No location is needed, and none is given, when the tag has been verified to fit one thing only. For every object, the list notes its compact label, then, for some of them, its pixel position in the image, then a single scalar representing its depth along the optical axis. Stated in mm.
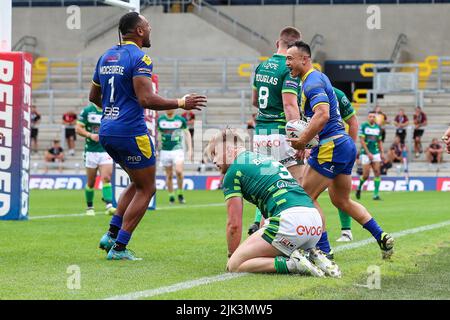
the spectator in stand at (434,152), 32875
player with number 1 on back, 9539
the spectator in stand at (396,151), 33156
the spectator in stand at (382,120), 28628
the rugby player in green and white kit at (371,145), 25344
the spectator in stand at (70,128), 35906
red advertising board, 15391
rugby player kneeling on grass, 8344
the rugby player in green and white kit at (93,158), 18047
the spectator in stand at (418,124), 33656
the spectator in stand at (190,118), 33750
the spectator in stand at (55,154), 35188
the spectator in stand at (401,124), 33812
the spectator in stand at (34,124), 35781
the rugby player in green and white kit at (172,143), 23281
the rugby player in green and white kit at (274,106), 11203
